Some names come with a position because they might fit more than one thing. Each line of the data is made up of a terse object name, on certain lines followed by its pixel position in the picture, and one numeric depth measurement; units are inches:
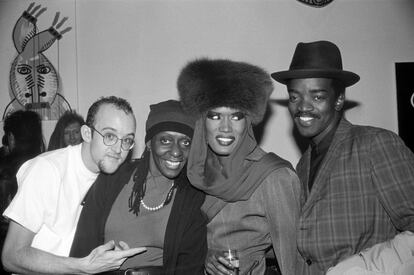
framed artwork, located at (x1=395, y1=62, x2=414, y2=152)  172.2
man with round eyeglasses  85.8
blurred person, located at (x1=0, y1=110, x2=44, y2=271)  134.5
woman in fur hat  94.0
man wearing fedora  78.7
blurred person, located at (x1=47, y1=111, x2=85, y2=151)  170.6
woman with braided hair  96.1
